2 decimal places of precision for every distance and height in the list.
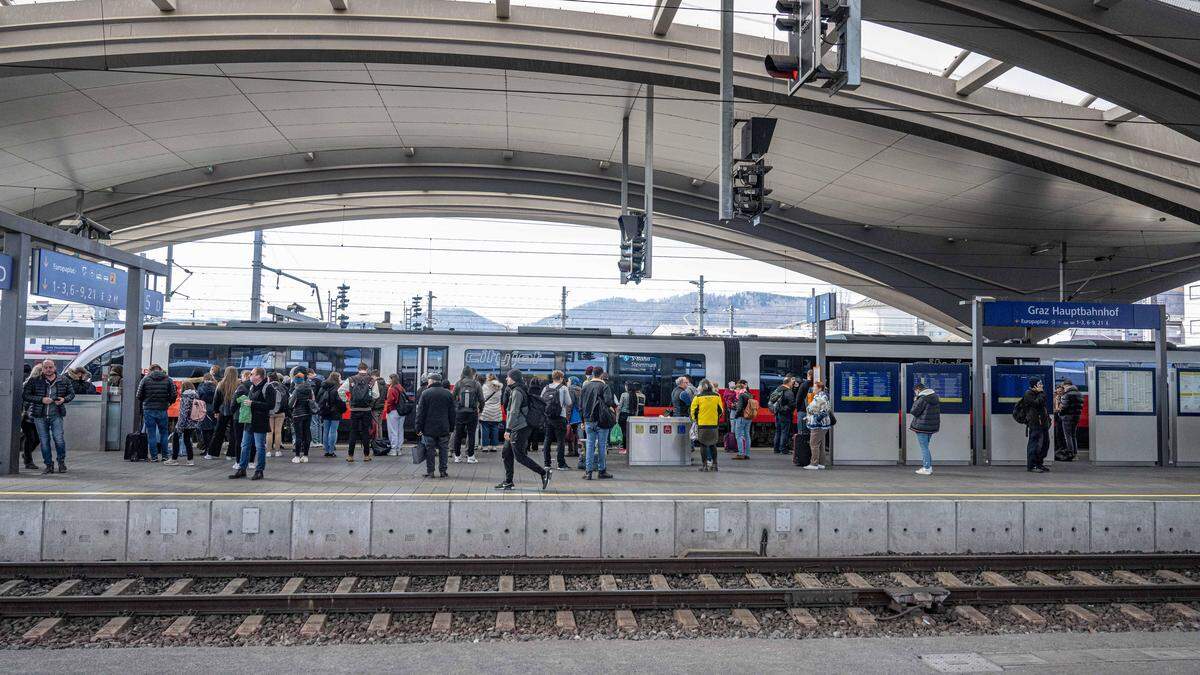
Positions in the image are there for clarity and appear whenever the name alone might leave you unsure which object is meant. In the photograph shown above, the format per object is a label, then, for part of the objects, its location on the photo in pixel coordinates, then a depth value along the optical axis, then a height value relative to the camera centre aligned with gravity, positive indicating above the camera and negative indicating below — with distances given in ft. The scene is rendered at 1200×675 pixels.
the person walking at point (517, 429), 31.99 -2.01
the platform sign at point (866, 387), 44.98 -0.17
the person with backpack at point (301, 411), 41.32 -1.72
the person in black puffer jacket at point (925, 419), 40.78 -1.80
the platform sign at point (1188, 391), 47.03 -0.24
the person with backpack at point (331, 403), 41.93 -1.30
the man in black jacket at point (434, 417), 34.76 -1.66
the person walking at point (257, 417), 34.30 -1.71
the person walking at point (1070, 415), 49.24 -1.87
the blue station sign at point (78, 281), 36.22 +4.76
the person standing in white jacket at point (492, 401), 43.50 -1.16
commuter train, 54.85 +2.10
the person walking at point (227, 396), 38.99 -0.91
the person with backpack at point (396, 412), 42.84 -1.82
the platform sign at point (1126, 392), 46.60 -0.33
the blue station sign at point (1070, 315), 46.98 +4.27
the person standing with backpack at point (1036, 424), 43.34 -2.13
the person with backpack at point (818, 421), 41.37 -1.99
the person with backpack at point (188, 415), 39.47 -1.91
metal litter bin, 42.37 -3.26
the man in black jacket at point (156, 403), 38.19 -1.28
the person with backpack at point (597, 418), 36.09 -1.69
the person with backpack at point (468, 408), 40.81 -1.47
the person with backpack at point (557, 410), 37.62 -1.41
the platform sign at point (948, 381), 45.52 +0.20
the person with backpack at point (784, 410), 49.01 -1.69
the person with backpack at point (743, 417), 48.06 -2.11
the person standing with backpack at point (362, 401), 41.70 -1.18
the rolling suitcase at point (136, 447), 39.93 -3.57
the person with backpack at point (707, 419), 40.37 -1.89
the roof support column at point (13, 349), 34.06 +1.16
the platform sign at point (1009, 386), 46.60 -0.04
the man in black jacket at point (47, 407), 35.04 -1.39
